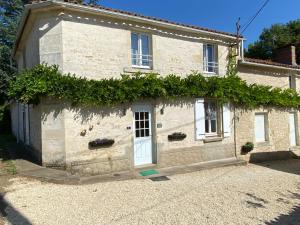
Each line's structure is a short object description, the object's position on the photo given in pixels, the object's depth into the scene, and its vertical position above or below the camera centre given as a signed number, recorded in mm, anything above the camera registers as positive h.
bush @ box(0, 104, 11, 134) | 26194 -647
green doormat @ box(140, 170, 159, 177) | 9548 -2031
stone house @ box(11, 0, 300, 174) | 9102 +235
